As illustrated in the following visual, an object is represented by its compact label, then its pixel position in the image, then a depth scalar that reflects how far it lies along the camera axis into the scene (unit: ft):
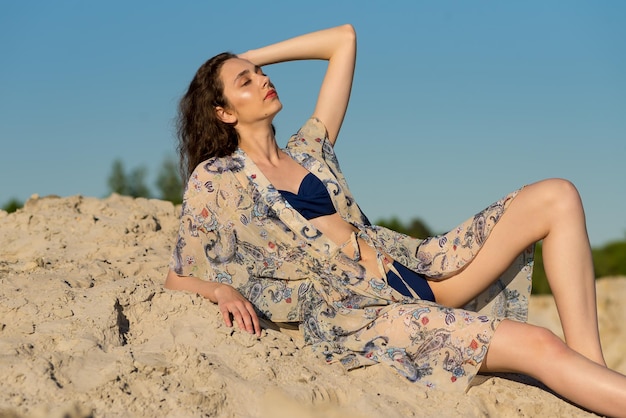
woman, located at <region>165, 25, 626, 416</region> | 12.34
